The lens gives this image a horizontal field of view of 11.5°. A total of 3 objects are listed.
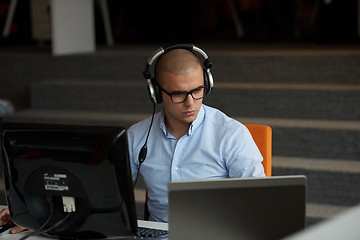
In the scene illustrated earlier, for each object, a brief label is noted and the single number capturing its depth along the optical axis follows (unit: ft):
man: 17.57
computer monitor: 16.04
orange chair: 18.28
